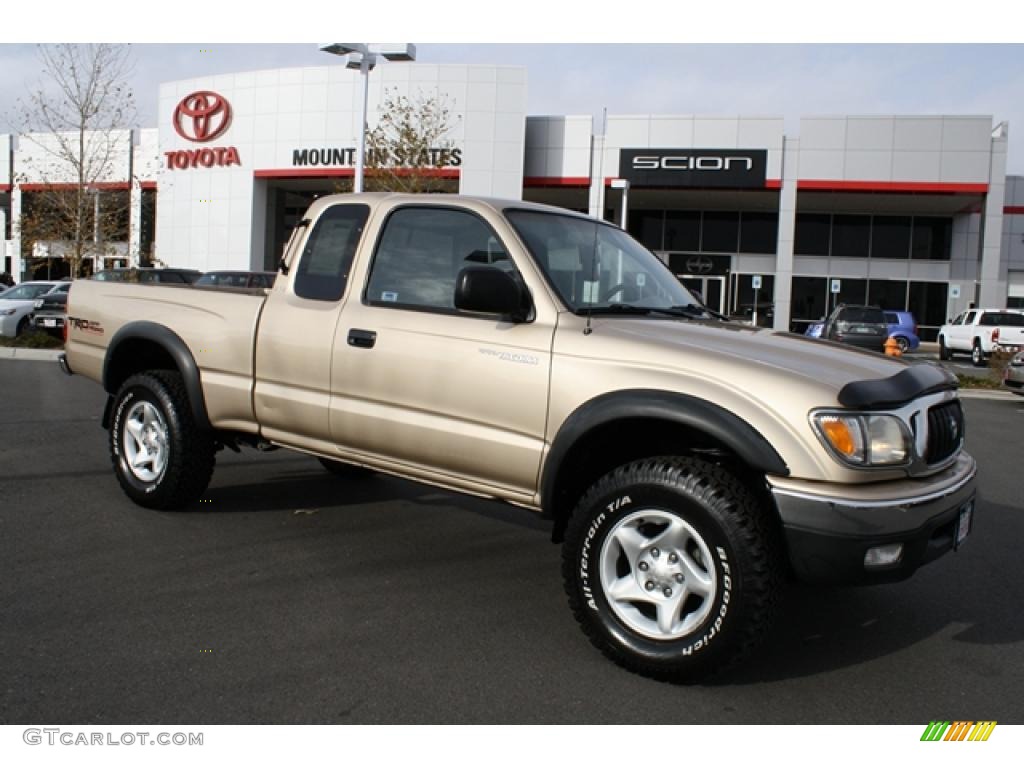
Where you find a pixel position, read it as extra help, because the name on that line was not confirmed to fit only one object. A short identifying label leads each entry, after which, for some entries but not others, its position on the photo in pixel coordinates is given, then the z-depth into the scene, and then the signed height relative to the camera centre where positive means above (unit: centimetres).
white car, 1966 -31
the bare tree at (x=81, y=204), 2194 +261
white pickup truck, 2559 +31
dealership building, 3075 +513
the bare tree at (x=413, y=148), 2467 +485
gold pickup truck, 334 -38
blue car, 2880 +34
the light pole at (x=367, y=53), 1628 +479
